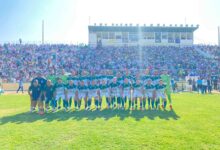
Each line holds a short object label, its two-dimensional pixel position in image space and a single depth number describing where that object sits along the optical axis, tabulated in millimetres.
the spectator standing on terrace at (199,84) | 24891
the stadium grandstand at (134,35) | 47281
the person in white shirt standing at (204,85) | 24673
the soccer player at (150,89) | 12359
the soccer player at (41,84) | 11810
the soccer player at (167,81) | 13167
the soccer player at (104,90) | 12484
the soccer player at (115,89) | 12484
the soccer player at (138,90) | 12406
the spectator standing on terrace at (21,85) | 25069
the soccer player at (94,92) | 12422
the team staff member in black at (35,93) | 11738
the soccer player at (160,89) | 12305
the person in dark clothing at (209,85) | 24969
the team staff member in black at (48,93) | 11994
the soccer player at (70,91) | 12328
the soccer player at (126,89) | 12438
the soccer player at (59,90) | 12328
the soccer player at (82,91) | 12391
